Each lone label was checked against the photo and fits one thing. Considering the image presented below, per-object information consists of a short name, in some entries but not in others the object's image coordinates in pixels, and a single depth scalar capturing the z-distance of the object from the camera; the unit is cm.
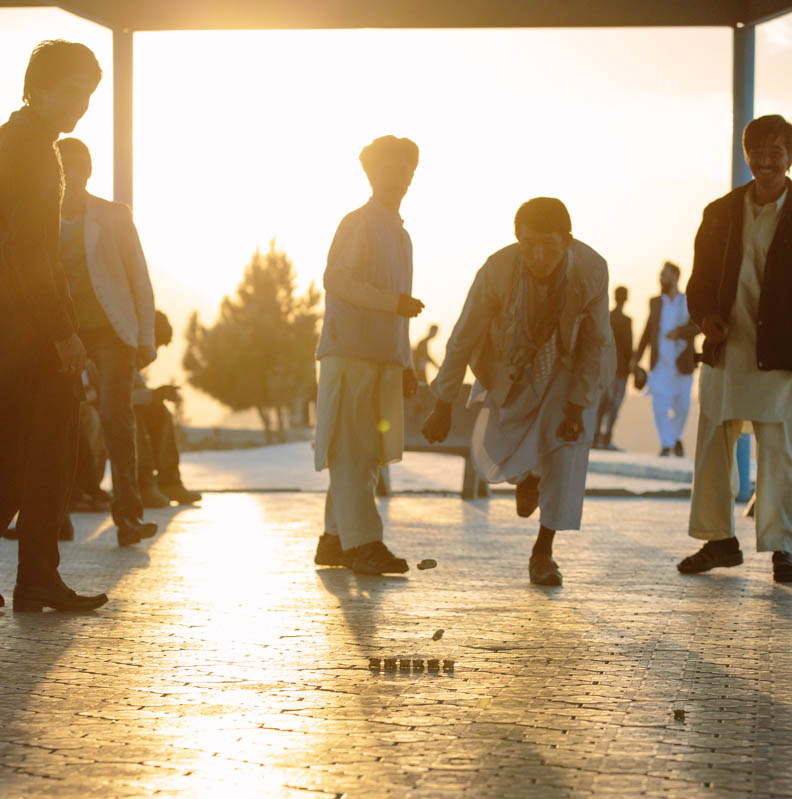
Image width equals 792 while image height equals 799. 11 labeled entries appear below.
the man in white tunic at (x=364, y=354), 735
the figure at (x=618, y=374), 1952
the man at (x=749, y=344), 712
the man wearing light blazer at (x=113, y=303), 829
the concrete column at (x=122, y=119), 1198
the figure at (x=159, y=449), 1137
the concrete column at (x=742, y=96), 1191
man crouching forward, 691
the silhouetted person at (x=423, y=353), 2238
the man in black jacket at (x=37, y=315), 552
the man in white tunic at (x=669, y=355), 1880
